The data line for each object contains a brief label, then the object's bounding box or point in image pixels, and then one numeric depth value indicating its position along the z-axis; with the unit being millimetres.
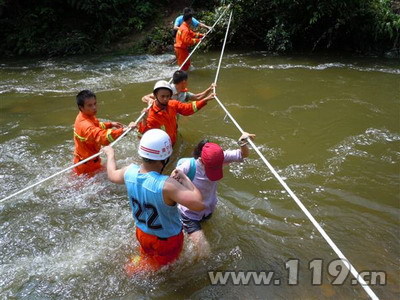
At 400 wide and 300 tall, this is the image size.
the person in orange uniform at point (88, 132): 4160
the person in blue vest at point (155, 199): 2637
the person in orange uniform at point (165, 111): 4609
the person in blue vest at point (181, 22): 8633
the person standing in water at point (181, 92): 5223
